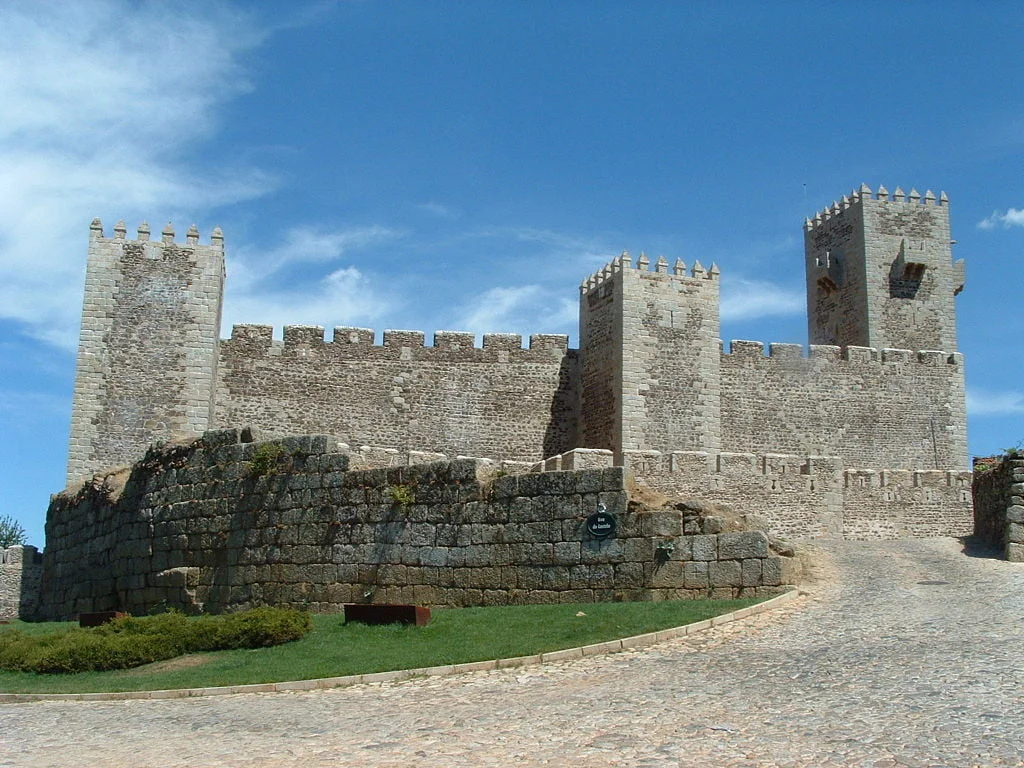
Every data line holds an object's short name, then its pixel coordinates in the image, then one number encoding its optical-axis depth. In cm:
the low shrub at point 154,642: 1441
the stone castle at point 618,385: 2520
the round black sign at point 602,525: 1499
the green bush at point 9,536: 5654
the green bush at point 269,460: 1798
